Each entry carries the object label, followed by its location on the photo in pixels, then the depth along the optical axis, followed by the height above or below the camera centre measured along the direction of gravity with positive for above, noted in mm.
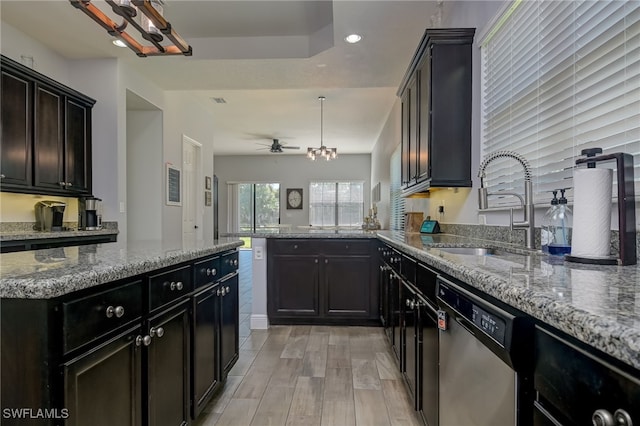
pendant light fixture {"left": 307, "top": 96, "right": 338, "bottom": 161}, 7582 +1235
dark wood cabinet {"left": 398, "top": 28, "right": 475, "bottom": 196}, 2672 +786
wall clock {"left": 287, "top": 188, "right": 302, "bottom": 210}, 10930 +419
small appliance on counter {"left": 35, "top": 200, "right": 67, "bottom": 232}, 3756 -28
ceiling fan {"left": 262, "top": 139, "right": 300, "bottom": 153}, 8505 +1515
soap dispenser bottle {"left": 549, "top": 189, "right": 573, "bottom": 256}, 1459 -68
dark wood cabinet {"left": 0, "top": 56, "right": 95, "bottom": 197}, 3238 +763
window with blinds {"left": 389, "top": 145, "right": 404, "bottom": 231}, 5836 +280
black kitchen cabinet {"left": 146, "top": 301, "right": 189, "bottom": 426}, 1356 -630
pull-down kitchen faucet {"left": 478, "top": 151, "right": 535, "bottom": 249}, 1667 +42
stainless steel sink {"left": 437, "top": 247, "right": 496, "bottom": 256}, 2025 -216
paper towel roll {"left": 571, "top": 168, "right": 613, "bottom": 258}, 1134 +6
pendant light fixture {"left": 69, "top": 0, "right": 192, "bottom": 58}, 1839 +1038
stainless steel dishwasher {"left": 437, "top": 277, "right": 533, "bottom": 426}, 779 -406
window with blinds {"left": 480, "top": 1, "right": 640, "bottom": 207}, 1272 +565
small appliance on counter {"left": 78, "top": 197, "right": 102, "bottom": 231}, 3922 -30
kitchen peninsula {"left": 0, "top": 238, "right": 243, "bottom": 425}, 886 -371
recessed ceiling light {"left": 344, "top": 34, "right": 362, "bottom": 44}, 3419 +1647
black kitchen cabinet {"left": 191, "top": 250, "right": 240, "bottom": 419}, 1780 -628
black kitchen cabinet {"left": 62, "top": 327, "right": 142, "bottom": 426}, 950 -504
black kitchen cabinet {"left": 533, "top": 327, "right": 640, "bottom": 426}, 495 -270
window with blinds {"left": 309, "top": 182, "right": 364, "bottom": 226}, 10969 +301
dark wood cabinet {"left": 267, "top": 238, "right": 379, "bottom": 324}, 3660 -677
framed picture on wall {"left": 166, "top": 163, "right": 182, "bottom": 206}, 5156 +379
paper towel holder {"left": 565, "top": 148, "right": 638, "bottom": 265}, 1087 +2
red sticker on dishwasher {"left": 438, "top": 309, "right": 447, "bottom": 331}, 1355 -405
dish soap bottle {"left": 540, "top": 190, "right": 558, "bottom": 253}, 1520 -60
